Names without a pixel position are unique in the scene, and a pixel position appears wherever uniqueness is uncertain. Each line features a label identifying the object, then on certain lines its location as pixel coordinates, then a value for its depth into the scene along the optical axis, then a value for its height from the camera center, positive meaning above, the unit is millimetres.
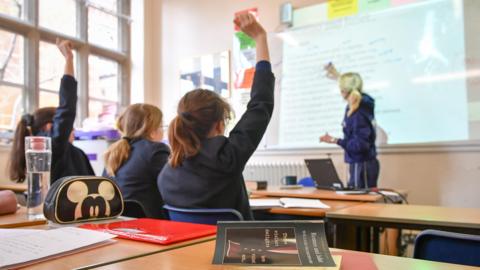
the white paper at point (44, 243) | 723 -184
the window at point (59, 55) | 4020 +1109
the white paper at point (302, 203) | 1752 -255
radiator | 4121 -242
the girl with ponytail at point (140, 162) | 1896 -55
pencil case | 1072 -134
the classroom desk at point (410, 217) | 1311 -256
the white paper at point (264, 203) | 1804 -258
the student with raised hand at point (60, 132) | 1934 +121
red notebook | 895 -196
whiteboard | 3344 +716
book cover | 704 -181
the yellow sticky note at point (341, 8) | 3922 +1366
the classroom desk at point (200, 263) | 674 -202
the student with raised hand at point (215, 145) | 1434 +13
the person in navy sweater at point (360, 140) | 3334 +55
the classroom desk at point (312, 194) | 2131 -273
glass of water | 1306 -68
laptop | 2686 -178
